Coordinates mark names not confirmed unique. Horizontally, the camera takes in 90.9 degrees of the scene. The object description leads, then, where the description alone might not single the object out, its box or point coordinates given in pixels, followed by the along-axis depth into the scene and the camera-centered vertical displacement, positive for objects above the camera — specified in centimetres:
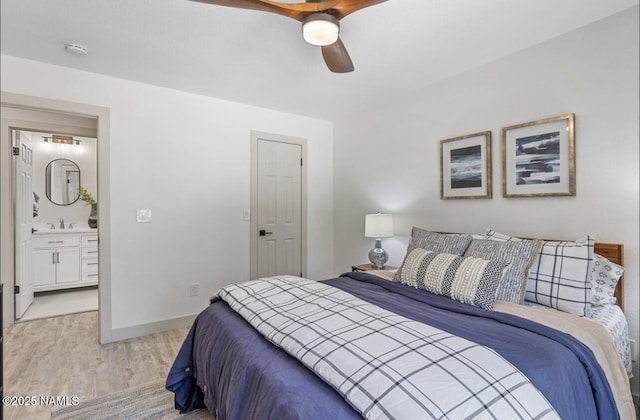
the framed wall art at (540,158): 213 +37
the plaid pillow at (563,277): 167 -38
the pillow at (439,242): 217 -24
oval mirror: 479 +45
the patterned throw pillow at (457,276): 171 -40
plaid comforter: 90 -51
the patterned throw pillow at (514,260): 179 -30
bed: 95 -53
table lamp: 320 -22
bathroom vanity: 423 -68
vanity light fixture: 476 +109
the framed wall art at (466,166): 260 +38
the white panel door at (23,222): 331 -13
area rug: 184 -120
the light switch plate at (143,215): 297 -5
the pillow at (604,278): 182 -40
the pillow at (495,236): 223 -19
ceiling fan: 150 +99
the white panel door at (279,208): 373 +2
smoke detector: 228 +119
